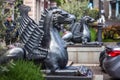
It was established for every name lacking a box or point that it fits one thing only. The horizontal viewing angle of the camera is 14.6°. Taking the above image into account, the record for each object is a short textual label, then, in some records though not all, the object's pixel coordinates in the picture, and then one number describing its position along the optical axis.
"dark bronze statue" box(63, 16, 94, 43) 17.70
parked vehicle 11.57
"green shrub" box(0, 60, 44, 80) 7.31
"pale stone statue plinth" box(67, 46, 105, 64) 17.56
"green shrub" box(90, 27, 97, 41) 22.34
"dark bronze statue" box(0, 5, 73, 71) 8.75
